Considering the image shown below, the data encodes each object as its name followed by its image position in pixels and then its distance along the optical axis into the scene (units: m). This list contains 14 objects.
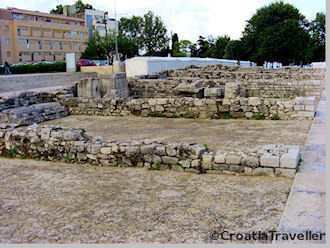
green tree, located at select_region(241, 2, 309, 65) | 45.53
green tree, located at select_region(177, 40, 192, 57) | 70.36
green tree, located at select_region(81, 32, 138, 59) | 57.81
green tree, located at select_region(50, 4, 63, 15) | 84.29
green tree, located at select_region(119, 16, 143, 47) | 75.25
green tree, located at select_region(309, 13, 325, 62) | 46.44
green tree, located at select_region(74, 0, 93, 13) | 84.94
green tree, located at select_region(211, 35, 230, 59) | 65.38
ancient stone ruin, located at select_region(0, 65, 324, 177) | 5.96
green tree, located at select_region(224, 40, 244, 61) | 50.13
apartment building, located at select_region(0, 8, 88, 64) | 55.50
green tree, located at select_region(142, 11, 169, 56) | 74.19
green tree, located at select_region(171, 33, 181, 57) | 66.84
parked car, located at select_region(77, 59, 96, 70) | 34.81
